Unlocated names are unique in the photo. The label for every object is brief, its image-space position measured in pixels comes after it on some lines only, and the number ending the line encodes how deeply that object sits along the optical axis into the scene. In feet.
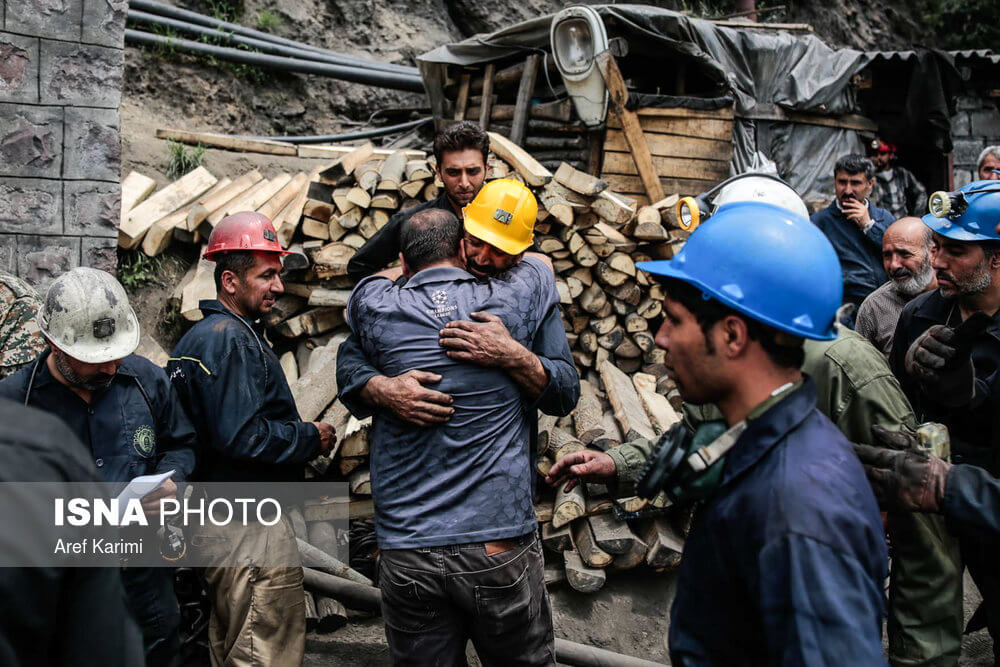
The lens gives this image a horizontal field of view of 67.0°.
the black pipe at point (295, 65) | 30.99
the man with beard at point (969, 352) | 9.98
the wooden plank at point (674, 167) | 24.29
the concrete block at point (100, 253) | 15.51
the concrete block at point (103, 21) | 15.03
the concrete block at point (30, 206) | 14.85
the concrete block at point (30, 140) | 14.70
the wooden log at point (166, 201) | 19.27
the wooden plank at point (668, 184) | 24.31
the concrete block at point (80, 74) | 14.84
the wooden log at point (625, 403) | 16.26
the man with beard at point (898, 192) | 27.91
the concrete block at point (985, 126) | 34.58
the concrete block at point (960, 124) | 34.55
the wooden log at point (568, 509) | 15.46
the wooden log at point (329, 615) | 14.58
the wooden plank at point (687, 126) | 24.61
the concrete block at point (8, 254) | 14.89
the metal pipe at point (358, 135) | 30.32
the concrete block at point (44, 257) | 15.01
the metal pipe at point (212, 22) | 30.96
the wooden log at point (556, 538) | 15.69
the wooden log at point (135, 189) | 20.20
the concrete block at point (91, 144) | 15.19
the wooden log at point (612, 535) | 15.23
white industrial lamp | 22.44
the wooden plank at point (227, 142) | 25.40
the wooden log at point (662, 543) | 15.37
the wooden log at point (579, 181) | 17.76
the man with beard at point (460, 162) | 13.41
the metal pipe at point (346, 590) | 13.96
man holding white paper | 9.62
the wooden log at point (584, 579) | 15.24
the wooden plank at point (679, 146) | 24.27
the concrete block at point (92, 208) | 15.34
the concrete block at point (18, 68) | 14.48
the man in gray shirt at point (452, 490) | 9.27
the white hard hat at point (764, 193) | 10.78
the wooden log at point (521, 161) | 18.15
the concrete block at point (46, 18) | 14.43
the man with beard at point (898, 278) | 14.64
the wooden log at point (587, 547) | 15.24
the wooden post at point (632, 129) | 23.22
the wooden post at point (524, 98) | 24.68
